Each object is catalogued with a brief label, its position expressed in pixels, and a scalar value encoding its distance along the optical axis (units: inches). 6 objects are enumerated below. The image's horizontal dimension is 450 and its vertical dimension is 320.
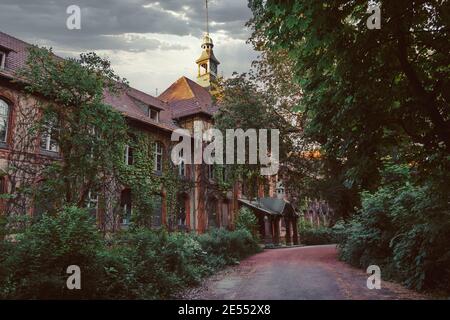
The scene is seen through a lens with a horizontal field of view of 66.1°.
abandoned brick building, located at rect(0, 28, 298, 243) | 566.6
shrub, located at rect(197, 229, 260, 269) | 569.7
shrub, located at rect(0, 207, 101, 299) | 246.4
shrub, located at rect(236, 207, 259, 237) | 938.5
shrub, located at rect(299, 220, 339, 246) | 1348.4
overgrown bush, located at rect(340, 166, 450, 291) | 303.6
